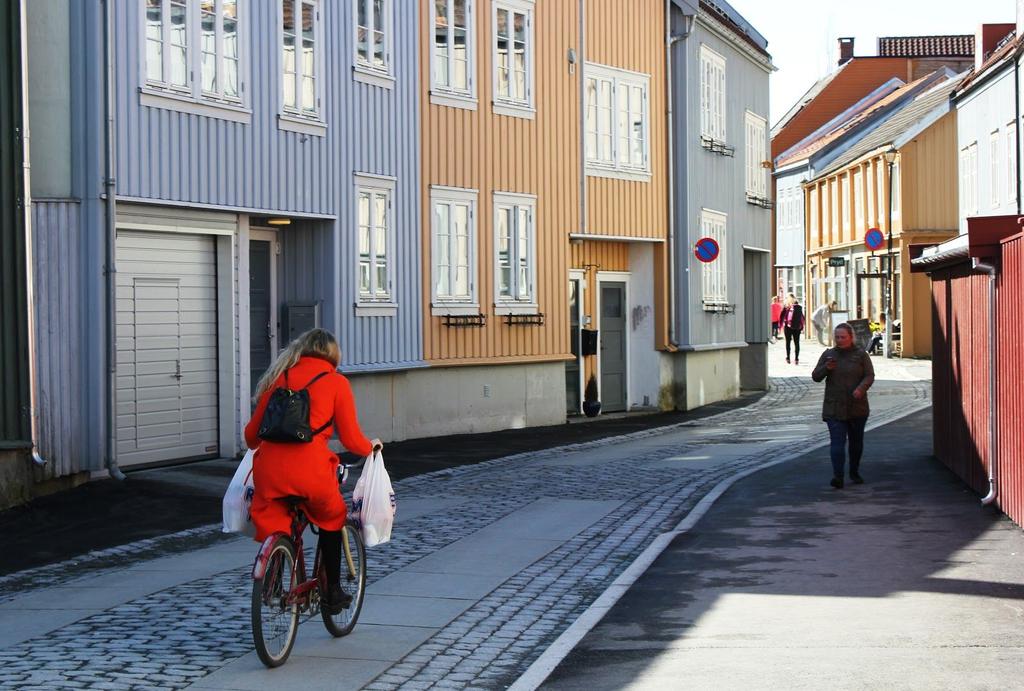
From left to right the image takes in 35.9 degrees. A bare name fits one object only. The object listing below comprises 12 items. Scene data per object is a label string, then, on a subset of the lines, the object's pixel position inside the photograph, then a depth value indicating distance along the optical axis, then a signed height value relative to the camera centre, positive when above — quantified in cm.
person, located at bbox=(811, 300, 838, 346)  5644 +94
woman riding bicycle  770 -50
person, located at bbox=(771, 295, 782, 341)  5905 +113
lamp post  4838 +108
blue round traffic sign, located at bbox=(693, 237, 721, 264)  2859 +174
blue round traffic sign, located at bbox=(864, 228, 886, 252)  4703 +315
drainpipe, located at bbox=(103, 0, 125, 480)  1528 +93
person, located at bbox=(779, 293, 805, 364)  4583 +60
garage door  1634 +7
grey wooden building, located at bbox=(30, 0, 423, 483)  1517 +160
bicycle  735 -117
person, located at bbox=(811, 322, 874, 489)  1582 -51
